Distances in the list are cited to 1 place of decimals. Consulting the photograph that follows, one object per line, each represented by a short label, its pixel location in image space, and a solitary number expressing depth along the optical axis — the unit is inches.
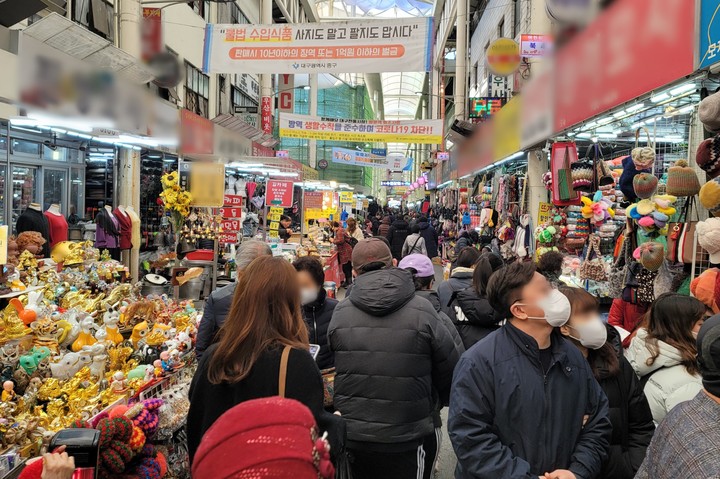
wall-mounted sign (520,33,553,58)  305.3
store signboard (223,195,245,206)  388.8
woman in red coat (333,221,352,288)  500.4
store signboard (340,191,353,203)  842.2
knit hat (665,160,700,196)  168.2
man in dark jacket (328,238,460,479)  110.7
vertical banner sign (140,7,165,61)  312.3
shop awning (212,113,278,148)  544.7
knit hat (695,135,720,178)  151.0
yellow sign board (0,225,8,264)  172.7
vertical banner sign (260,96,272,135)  931.3
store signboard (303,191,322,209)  636.1
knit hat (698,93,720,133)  143.6
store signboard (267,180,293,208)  471.2
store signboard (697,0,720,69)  147.4
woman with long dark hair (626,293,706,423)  107.6
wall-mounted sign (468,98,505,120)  504.4
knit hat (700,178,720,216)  147.5
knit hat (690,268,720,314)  144.0
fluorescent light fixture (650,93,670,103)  181.9
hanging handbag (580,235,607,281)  237.3
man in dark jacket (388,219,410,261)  530.2
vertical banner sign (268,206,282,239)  481.1
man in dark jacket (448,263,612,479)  86.7
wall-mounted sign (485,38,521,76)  376.5
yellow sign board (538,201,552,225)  314.1
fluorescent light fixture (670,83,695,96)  168.4
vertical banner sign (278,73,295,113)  1090.4
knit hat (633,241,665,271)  179.5
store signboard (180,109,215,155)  309.9
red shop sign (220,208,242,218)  390.3
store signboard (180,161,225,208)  349.4
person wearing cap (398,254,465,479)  175.9
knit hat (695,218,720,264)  145.7
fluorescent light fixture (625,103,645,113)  196.0
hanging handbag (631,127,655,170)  193.0
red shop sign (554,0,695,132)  170.2
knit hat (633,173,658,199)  186.2
